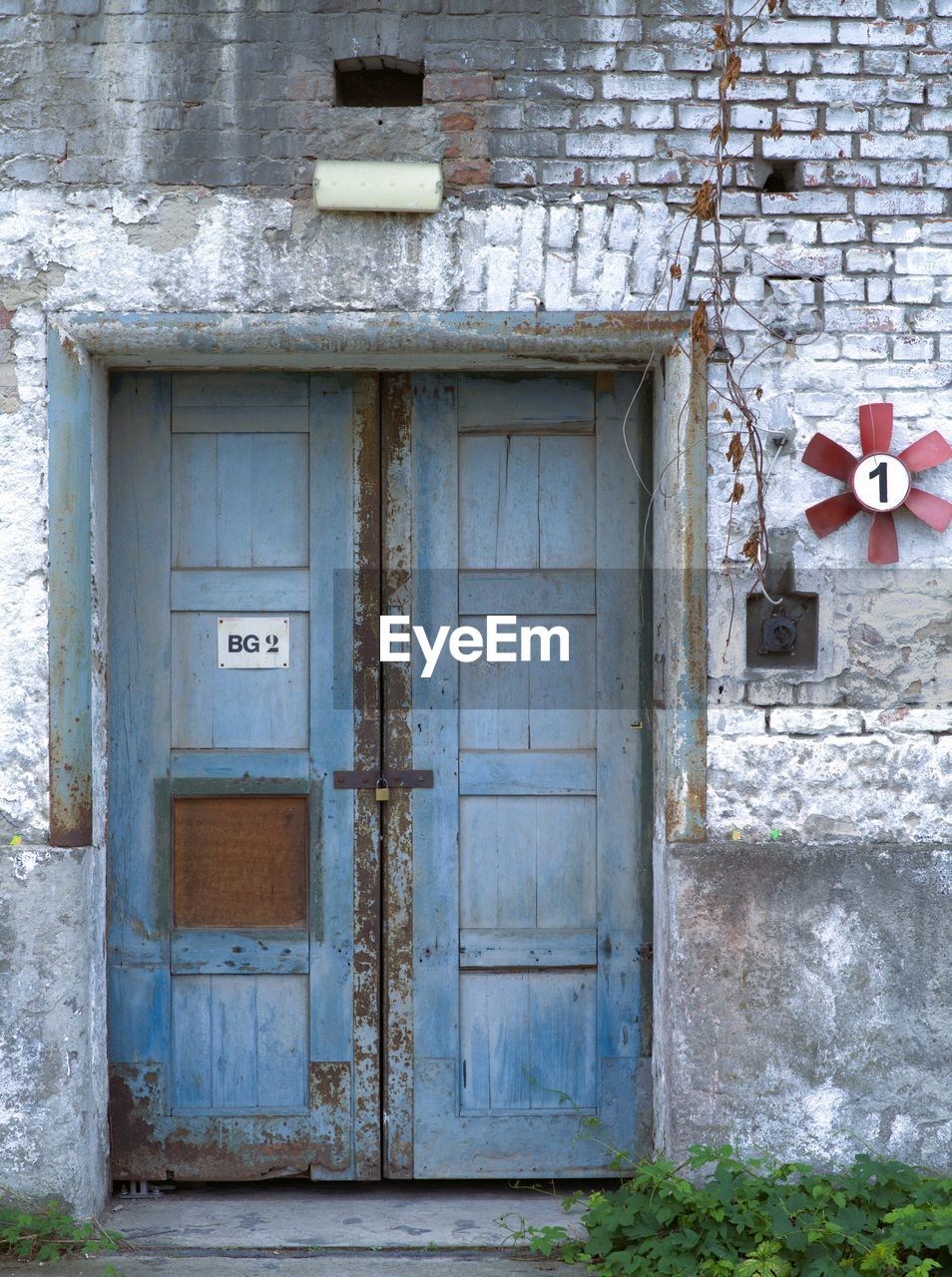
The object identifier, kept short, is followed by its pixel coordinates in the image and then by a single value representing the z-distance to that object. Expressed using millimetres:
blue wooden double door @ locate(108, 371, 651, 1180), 3660
